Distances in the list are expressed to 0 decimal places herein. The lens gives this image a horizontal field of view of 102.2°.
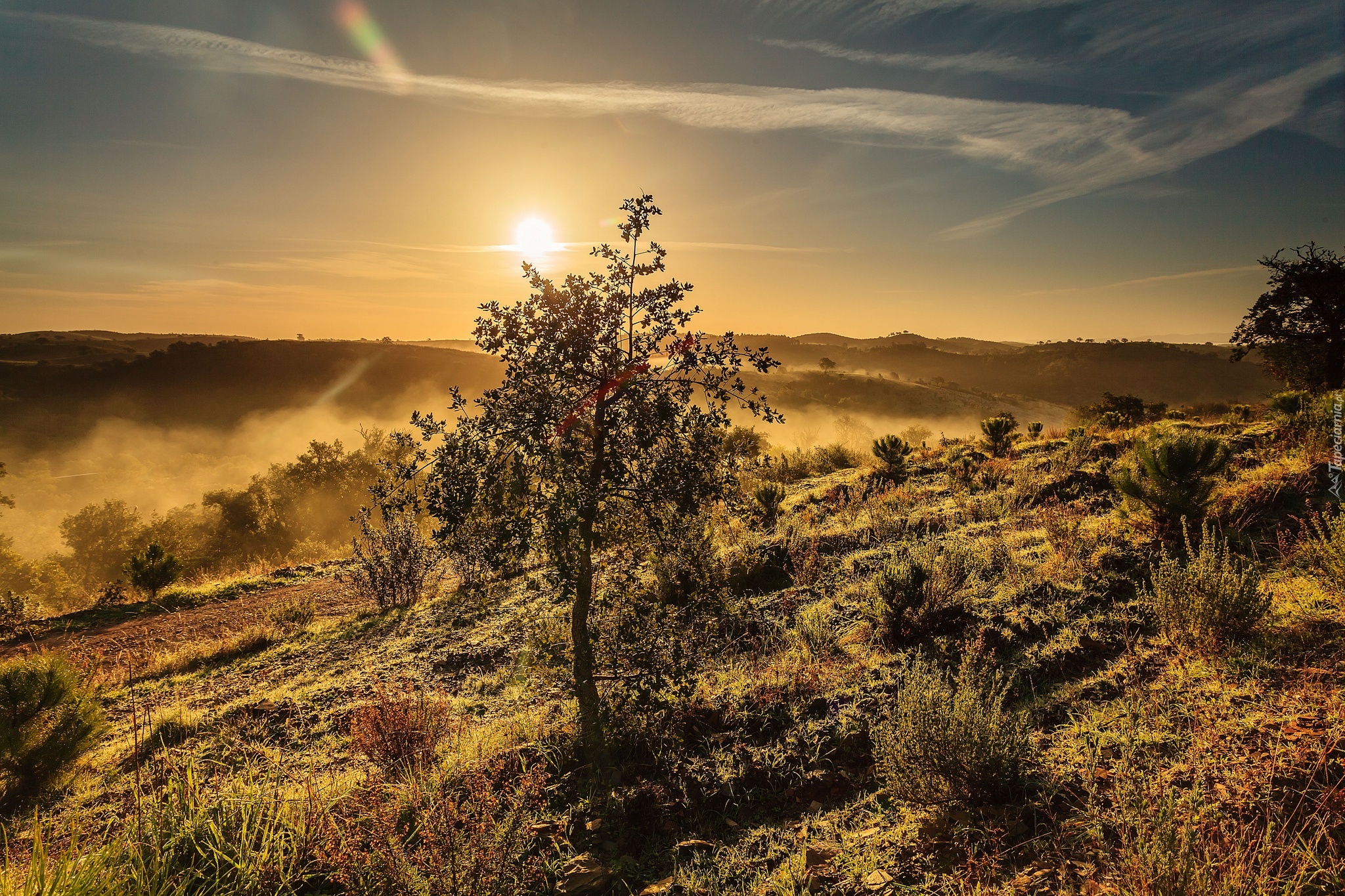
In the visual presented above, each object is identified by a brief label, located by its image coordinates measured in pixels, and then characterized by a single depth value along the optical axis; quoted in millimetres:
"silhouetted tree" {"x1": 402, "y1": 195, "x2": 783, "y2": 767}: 4043
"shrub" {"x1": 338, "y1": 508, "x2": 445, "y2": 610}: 12016
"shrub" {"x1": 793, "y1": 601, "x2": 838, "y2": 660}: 5891
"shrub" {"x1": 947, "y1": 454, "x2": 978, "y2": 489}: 11062
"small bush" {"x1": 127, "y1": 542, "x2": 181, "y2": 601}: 13648
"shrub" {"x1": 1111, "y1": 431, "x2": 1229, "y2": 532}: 5984
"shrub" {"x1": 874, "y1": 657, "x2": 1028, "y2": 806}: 3373
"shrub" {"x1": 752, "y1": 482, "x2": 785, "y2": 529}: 11359
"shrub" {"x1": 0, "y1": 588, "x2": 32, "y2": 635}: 11570
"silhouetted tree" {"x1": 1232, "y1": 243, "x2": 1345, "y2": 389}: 14281
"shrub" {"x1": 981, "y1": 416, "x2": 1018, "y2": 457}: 12984
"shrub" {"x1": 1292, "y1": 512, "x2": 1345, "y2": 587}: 4281
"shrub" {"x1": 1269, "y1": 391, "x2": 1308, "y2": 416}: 10125
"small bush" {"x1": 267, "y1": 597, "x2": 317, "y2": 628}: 11594
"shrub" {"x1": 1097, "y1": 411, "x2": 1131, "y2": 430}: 16266
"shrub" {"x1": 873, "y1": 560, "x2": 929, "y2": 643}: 5652
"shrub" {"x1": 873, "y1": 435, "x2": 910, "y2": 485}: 12961
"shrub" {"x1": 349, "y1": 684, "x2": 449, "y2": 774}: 4781
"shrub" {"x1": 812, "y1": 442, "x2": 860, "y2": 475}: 17109
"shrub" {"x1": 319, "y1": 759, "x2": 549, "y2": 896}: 3088
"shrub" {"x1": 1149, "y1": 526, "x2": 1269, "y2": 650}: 4176
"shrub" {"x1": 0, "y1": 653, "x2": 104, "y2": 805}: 5258
